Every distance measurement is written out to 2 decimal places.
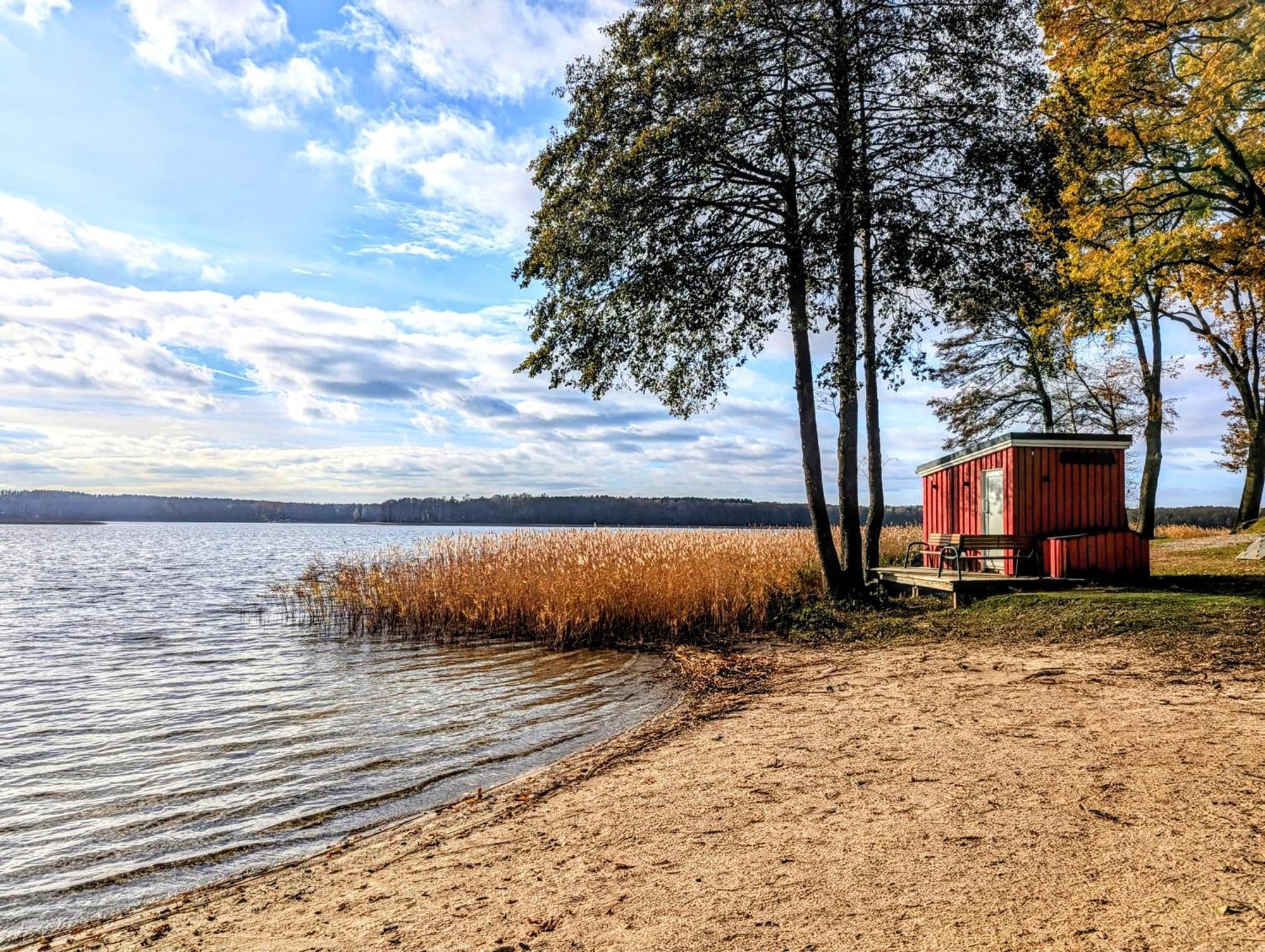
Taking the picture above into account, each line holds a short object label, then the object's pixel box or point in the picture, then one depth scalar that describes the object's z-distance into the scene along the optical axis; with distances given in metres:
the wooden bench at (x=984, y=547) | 15.29
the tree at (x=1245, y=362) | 25.48
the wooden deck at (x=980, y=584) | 14.50
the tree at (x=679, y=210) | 13.88
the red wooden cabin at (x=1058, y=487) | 16.42
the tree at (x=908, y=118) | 14.41
